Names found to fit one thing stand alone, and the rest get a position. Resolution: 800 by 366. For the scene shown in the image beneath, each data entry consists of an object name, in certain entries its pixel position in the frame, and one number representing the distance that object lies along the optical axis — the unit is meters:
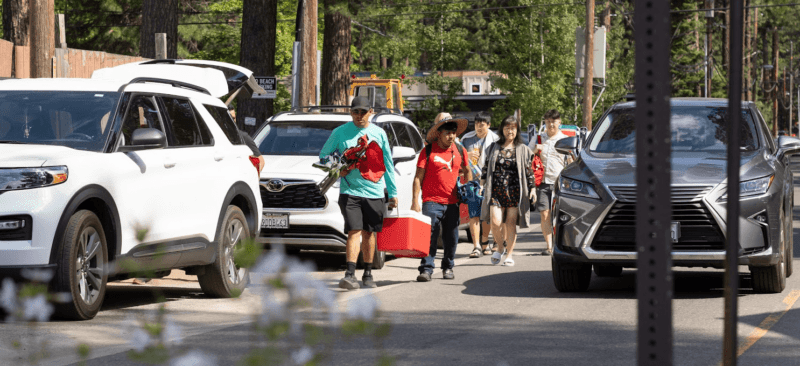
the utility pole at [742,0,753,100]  74.06
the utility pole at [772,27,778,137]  91.56
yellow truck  41.69
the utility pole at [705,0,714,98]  61.78
